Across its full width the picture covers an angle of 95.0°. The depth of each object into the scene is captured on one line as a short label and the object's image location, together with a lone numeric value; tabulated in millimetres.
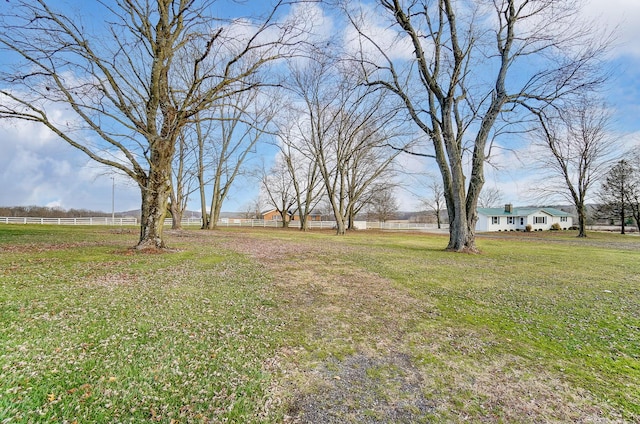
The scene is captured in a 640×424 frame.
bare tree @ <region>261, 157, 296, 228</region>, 46022
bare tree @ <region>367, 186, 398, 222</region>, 50066
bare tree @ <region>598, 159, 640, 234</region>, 34969
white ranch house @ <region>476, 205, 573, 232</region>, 48819
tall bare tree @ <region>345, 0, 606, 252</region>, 12969
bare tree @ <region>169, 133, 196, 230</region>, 25688
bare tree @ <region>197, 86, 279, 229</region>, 29344
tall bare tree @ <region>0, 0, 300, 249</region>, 9352
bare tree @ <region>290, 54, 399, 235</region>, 23797
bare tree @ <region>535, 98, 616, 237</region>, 30125
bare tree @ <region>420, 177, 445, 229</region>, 58819
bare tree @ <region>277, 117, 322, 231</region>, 36781
